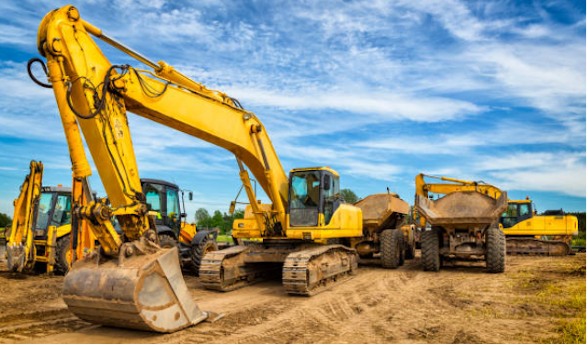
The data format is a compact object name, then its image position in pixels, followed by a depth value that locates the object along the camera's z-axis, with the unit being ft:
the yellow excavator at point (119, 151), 19.30
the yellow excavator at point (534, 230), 65.77
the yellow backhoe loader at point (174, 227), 40.85
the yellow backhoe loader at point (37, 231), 39.60
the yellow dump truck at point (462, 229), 42.75
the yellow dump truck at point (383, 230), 47.47
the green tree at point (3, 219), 190.31
